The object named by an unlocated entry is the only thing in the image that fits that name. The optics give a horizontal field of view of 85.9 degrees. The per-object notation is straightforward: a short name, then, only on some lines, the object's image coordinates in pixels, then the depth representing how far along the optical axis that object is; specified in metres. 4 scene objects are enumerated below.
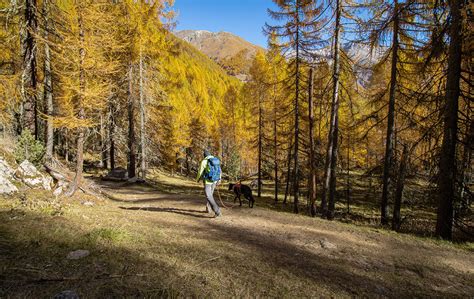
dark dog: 12.23
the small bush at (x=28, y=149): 9.73
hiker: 8.15
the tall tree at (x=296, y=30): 13.63
